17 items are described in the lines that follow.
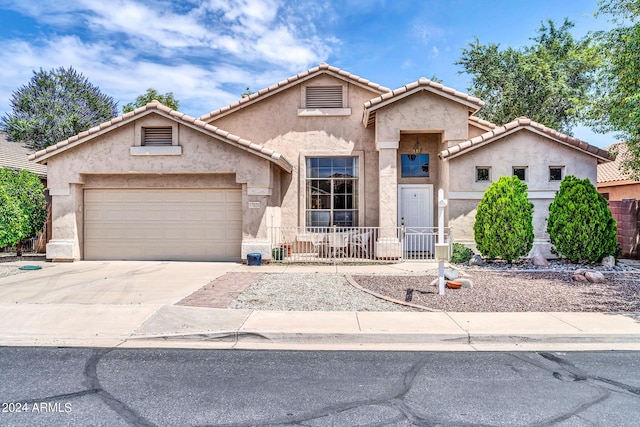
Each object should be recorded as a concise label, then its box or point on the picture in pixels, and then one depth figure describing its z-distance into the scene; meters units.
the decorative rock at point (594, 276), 10.37
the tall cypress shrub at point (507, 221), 12.66
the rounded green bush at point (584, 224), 12.59
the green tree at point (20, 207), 13.79
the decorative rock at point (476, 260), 13.20
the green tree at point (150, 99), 31.44
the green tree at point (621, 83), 12.47
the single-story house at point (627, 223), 14.69
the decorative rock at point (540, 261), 12.99
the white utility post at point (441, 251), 8.38
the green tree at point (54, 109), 24.89
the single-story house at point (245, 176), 13.60
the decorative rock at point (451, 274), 9.47
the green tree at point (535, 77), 23.52
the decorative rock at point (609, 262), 12.61
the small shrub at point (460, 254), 13.43
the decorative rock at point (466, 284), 9.64
